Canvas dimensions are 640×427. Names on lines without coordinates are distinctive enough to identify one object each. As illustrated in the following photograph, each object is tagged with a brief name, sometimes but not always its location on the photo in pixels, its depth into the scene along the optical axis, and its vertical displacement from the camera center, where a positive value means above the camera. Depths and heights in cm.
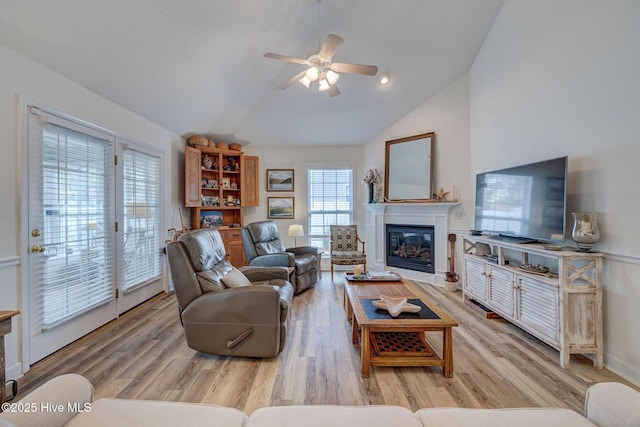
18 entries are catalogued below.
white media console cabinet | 209 -76
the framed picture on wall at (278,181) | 555 +65
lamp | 488 -35
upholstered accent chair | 498 -52
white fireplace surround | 432 -20
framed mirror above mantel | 445 +76
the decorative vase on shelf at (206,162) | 478 +91
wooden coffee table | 194 -99
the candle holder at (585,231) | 211 -16
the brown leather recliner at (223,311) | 213 -81
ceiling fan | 254 +146
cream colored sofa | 89 -73
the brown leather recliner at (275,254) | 378 -66
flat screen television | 235 +10
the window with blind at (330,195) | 559 +36
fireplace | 453 -64
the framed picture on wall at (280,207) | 555 +9
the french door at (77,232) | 218 -19
